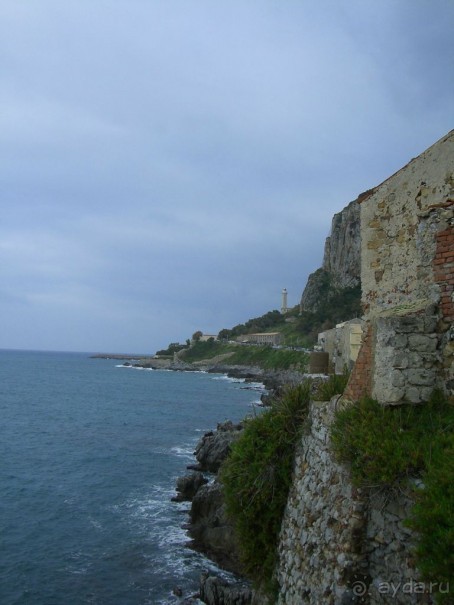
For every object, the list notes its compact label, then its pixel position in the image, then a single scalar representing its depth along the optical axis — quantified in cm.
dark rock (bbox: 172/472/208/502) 2316
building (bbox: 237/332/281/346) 12406
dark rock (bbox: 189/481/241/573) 1639
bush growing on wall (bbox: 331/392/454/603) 429
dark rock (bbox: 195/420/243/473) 2681
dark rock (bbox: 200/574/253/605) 1248
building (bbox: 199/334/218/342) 16173
